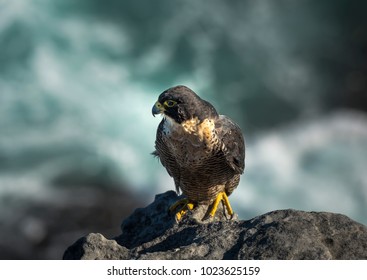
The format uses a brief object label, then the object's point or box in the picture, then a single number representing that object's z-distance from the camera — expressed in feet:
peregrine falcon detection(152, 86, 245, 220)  32.71
